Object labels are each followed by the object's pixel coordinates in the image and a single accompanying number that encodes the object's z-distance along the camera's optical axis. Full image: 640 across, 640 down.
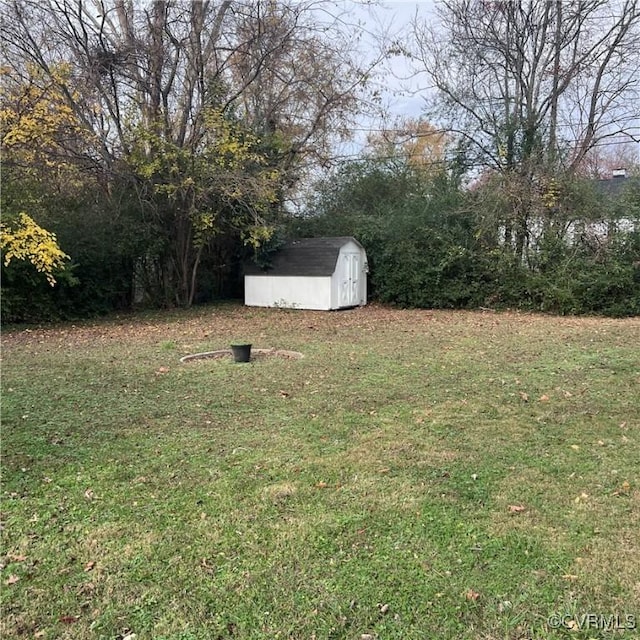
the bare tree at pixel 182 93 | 11.66
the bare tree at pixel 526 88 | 14.59
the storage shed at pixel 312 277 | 14.76
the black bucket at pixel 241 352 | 7.73
